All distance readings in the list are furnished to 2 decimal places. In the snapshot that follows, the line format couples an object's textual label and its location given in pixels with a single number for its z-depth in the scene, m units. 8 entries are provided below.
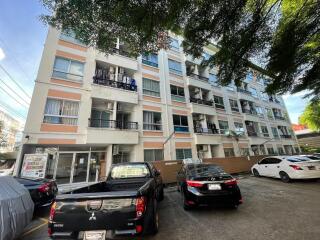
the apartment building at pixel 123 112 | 10.93
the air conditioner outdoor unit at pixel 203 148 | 17.31
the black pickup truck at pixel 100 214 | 2.82
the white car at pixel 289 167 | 9.52
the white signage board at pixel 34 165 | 9.33
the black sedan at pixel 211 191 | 5.05
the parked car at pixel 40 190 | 6.02
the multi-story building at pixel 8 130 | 30.73
